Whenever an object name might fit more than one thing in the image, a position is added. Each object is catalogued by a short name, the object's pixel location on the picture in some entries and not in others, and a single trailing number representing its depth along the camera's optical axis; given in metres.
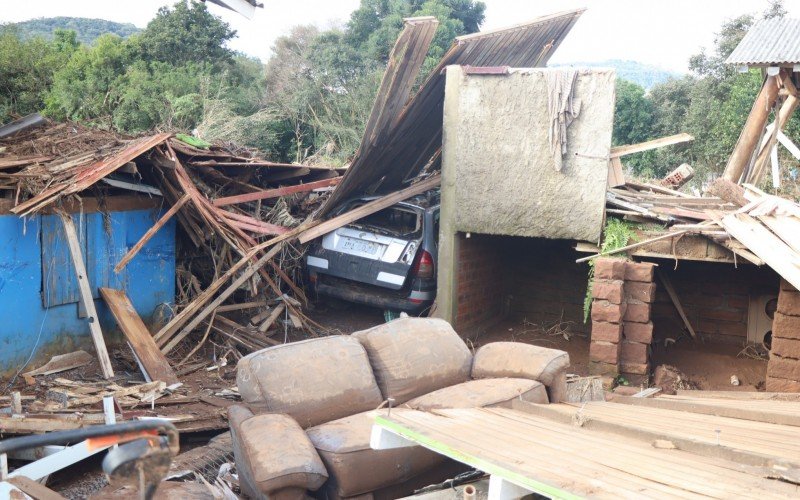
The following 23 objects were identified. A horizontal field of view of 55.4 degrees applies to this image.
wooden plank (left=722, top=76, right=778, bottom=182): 12.91
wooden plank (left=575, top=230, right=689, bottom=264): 8.13
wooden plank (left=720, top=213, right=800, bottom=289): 7.15
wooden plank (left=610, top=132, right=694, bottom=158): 9.30
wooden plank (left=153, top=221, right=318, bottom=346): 9.04
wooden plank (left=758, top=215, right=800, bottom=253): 7.68
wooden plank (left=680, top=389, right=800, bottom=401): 6.91
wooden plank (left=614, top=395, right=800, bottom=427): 4.70
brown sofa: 4.88
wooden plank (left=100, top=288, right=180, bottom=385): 8.17
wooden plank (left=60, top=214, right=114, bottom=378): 8.26
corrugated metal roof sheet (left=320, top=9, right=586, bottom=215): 9.80
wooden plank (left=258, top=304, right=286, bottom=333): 10.09
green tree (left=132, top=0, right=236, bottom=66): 24.99
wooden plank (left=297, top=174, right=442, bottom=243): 10.27
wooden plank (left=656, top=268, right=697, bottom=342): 10.29
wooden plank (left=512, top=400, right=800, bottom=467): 3.49
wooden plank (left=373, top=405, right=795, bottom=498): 2.75
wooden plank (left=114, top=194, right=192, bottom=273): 8.30
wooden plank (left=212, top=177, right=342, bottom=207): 10.02
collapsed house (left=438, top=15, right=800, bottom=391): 8.30
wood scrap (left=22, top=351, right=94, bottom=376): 8.20
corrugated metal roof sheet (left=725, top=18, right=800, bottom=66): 13.11
